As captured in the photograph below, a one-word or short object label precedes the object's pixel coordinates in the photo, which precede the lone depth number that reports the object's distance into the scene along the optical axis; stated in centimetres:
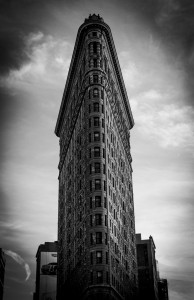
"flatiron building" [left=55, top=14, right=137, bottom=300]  9688
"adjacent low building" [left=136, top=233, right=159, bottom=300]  18075
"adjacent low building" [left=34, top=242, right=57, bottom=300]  18388
